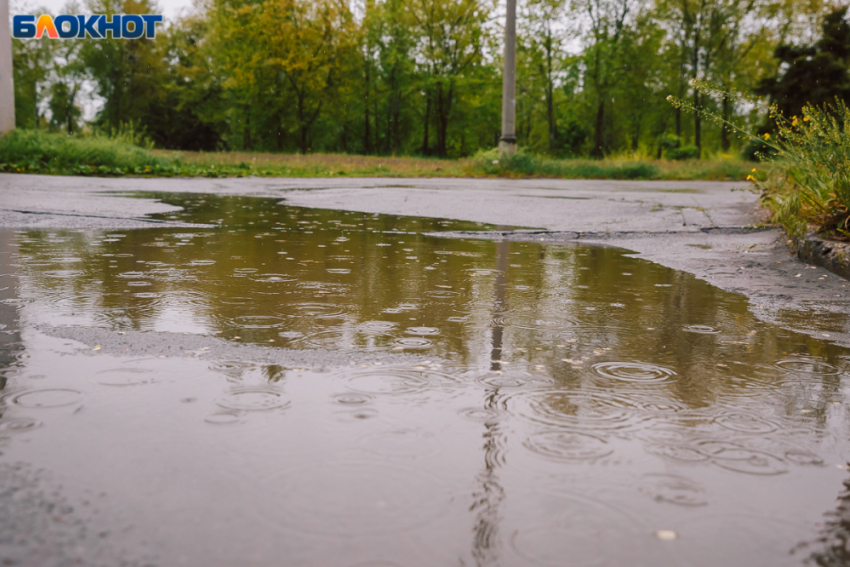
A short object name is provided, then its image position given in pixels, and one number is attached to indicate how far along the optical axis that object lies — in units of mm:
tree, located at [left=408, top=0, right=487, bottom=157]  47531
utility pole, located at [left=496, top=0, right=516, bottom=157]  16688
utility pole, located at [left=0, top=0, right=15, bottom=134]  16297
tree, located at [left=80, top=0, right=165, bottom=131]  50781
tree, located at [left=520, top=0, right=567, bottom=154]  40656
